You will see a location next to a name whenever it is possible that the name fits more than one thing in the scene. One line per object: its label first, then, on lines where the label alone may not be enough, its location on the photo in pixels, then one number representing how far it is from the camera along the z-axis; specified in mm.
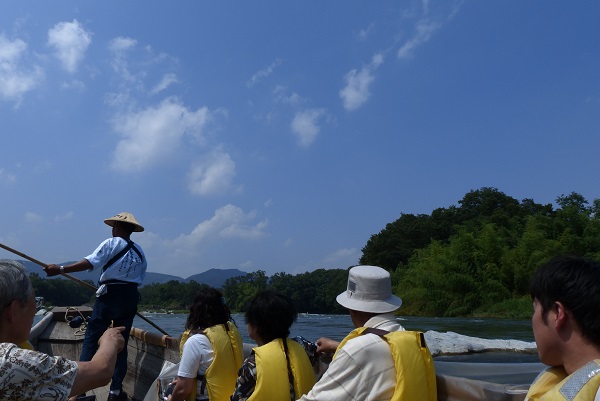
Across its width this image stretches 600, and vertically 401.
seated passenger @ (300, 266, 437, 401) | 2107
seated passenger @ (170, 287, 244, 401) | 3186
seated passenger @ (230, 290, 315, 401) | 2576
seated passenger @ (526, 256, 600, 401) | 1406
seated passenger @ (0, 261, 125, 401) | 1730
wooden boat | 2260
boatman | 4586
